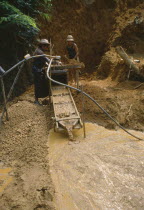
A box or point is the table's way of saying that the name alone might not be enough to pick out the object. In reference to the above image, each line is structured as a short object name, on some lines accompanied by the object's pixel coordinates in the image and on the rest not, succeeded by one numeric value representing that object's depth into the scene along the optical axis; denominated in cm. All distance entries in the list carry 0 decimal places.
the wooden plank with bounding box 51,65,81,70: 587
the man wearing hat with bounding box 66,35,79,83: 726
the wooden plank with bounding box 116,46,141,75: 725
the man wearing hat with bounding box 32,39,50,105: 581
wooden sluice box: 459
